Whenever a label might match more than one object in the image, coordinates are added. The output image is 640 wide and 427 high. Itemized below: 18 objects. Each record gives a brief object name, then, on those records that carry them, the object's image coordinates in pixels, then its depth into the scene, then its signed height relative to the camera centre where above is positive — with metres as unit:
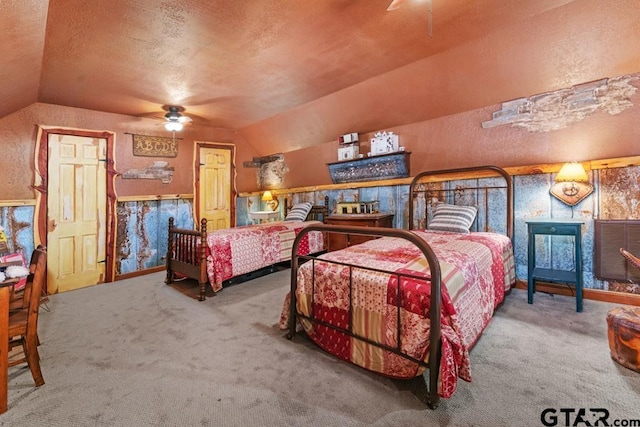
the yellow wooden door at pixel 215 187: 5.36 +0.51
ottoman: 1.69 -0.77
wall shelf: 4.01 +0.71
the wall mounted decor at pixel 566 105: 2.57 +1.10
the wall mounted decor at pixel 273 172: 5.86 +0.89
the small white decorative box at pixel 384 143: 4.06 +1.04
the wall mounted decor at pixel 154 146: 4.57 +1.14
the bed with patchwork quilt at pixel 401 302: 1.42 -0.56
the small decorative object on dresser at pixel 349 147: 4.44 +1.06
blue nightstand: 2.53 -0.35
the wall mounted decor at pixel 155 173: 4.50 +0.68
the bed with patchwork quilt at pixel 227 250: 3.24 -0.49
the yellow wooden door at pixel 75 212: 3.73 +0.01
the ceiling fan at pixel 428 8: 1.67 +1.57
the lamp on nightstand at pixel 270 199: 5.71 +0.29
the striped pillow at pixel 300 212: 4.91 +0.02
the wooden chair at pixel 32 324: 1.61 -0.64
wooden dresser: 3.79 -0.13
